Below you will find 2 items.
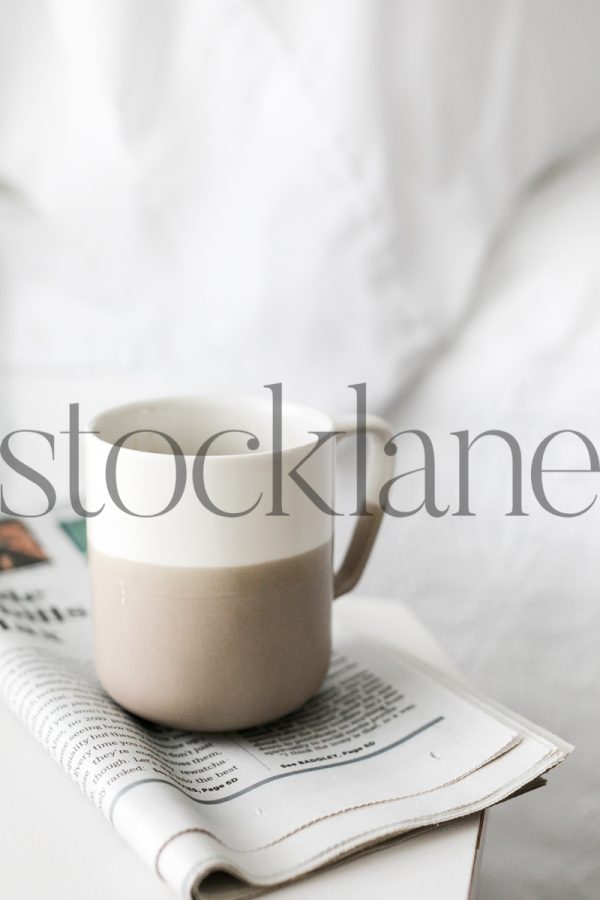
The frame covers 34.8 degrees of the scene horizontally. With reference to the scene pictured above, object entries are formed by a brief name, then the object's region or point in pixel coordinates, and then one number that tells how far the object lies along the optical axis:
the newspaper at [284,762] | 0.32
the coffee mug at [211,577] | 0.37
